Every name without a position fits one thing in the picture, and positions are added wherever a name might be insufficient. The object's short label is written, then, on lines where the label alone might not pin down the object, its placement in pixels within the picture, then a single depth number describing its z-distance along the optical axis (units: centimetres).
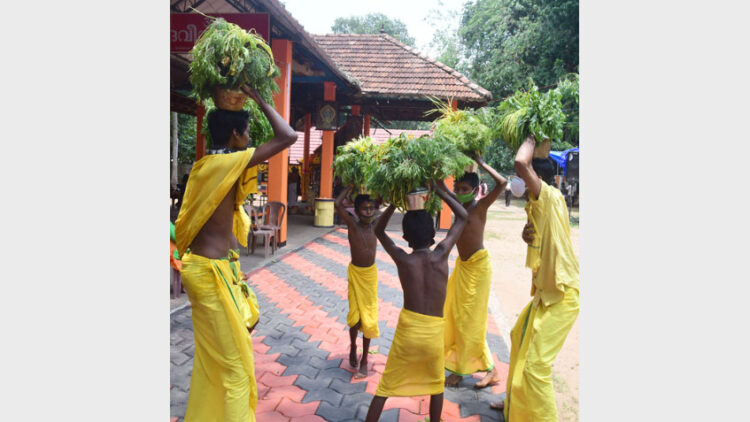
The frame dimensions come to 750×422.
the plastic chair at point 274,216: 924
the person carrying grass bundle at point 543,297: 279
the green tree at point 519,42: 1706
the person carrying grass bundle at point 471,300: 374
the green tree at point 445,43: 3281
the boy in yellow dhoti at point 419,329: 285
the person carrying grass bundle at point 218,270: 251
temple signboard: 605
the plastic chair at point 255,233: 863
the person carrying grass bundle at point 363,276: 395
